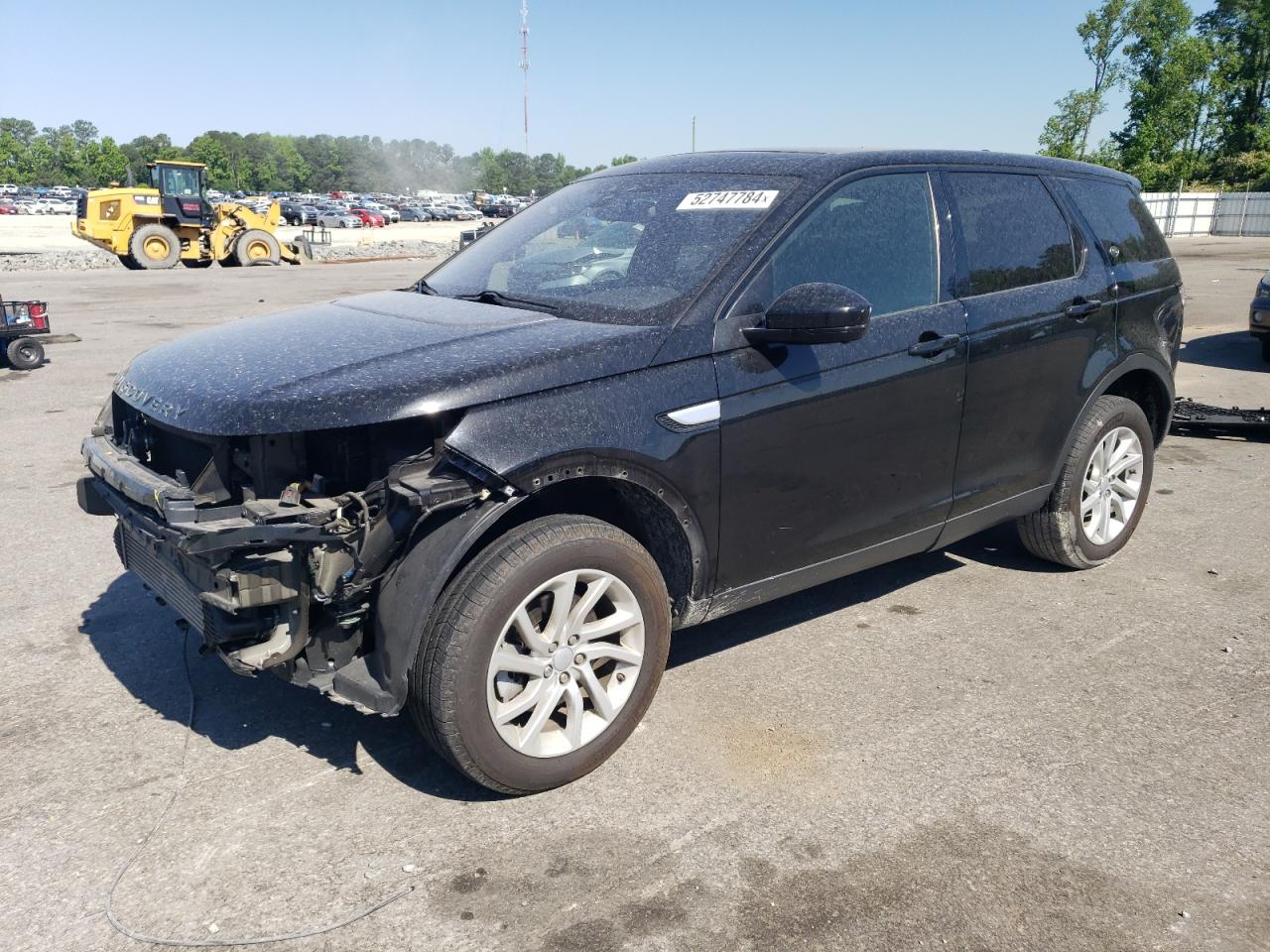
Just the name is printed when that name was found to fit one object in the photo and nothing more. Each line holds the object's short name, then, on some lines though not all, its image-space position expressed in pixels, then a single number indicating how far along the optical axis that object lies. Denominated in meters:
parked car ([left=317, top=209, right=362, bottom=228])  71.00
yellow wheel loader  26.69
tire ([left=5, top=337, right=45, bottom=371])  10.59
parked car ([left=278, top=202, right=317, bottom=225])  64.56
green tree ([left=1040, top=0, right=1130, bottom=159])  47.53
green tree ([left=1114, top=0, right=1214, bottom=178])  50.47
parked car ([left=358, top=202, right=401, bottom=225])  79.56
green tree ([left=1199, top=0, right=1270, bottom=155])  60.56
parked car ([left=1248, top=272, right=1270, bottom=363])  10.59
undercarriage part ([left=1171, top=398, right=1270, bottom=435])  7.65
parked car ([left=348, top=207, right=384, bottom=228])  73.25
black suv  2.88
